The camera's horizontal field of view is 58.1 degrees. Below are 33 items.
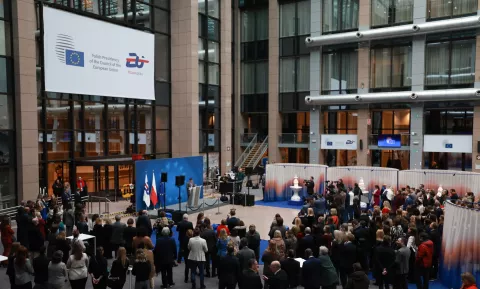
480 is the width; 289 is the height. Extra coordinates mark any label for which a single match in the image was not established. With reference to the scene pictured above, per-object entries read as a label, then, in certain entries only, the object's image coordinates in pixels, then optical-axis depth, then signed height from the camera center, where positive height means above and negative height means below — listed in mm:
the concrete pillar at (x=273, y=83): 35812 +3725
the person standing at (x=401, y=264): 10336 -3251
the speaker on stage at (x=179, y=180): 21170 -2608
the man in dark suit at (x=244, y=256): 10039 -3002
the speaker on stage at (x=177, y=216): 16531 -3430
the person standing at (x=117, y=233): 12906 -3162
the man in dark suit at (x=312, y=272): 9477 -3167
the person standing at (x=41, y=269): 9258 -3068
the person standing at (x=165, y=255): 10898 -3221
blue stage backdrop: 21469 -2552
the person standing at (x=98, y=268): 9570 -3126
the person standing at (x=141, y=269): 9281 -3067
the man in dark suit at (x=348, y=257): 10617 -3184
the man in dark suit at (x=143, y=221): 13523 -2940
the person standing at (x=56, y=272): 9070 -3060
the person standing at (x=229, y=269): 9797 -3220
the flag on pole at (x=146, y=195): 21406 -3377
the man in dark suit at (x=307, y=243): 11156 -2987
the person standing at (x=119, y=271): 9309 -3118
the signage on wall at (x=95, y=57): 21844 +3940
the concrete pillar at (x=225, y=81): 33000 +3578
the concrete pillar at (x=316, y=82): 33438 +3567
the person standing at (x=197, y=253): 10984 -3200
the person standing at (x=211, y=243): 11656 -3116
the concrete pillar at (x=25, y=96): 19562 +1402
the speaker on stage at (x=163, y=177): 21234 -2440
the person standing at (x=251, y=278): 8883 -3097
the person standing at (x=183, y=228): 12508 -2929
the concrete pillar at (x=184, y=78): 29188 +3406
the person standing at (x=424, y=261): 10562 -3268
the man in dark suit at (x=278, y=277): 8797 -3070
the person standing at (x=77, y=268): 9430 -3084
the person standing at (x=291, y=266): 9547 -3062
